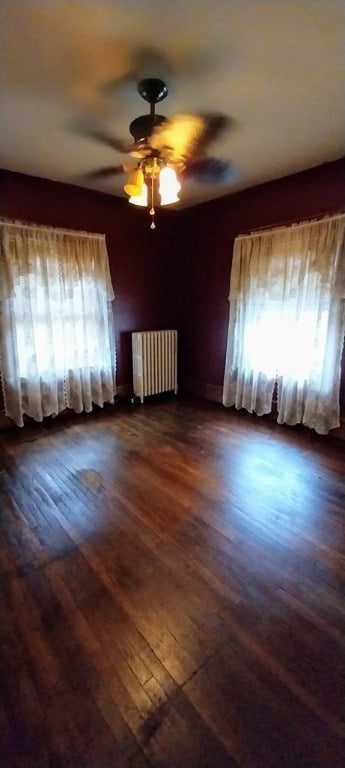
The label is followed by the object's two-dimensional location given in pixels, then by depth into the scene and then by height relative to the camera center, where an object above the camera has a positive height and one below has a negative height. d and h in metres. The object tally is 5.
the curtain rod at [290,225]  2.85 +0.90
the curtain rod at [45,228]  3.05 +0.91
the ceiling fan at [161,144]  1.82 +1.06
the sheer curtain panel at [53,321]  3.14 +0.00
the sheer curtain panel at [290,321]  2.95 +0.00
